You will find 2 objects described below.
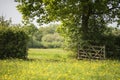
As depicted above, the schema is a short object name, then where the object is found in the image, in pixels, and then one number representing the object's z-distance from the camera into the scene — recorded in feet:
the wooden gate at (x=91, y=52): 109.60
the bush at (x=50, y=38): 420.07
